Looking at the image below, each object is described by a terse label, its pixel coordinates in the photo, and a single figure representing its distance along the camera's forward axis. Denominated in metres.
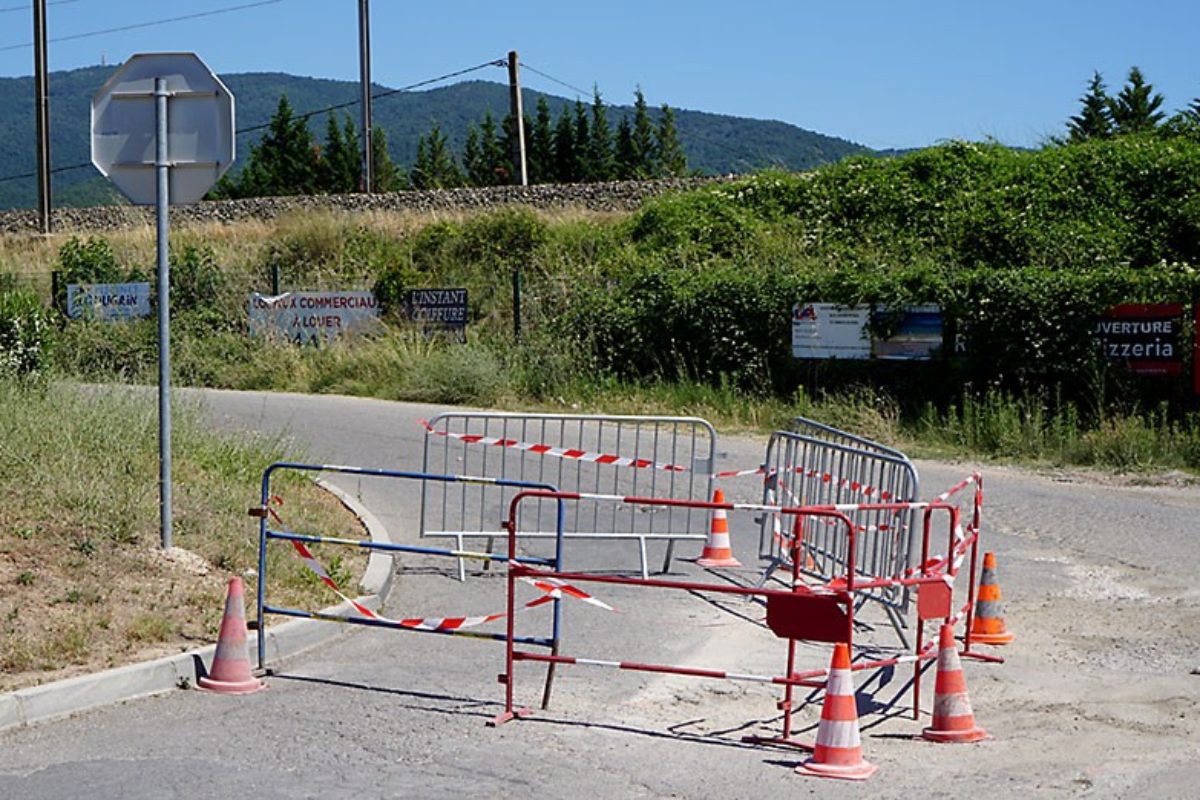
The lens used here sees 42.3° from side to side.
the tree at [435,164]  86.38
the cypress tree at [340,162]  86.19
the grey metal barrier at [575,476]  12.55
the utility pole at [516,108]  51.41
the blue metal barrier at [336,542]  8.54
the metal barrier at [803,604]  7.47
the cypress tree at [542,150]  83.88
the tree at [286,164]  86.44
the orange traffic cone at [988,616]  9.96
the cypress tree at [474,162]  84.31
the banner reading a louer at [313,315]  29.62
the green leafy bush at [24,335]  16.70
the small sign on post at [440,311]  28.47
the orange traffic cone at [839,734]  7.05
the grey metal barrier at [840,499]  9.64
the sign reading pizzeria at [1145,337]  20.17
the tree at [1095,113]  51.02
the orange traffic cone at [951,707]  7.64
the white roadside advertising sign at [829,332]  23.02
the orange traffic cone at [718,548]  12.42
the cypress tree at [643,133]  88.38
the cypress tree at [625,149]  87.06
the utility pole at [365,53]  51.84
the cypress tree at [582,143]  83.44
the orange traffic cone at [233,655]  8.39
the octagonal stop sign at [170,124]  10.29
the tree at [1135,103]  56.00
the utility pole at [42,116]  46.16
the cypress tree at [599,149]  83.69
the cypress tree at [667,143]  90.25
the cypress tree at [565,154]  83.88
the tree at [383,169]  86.50
